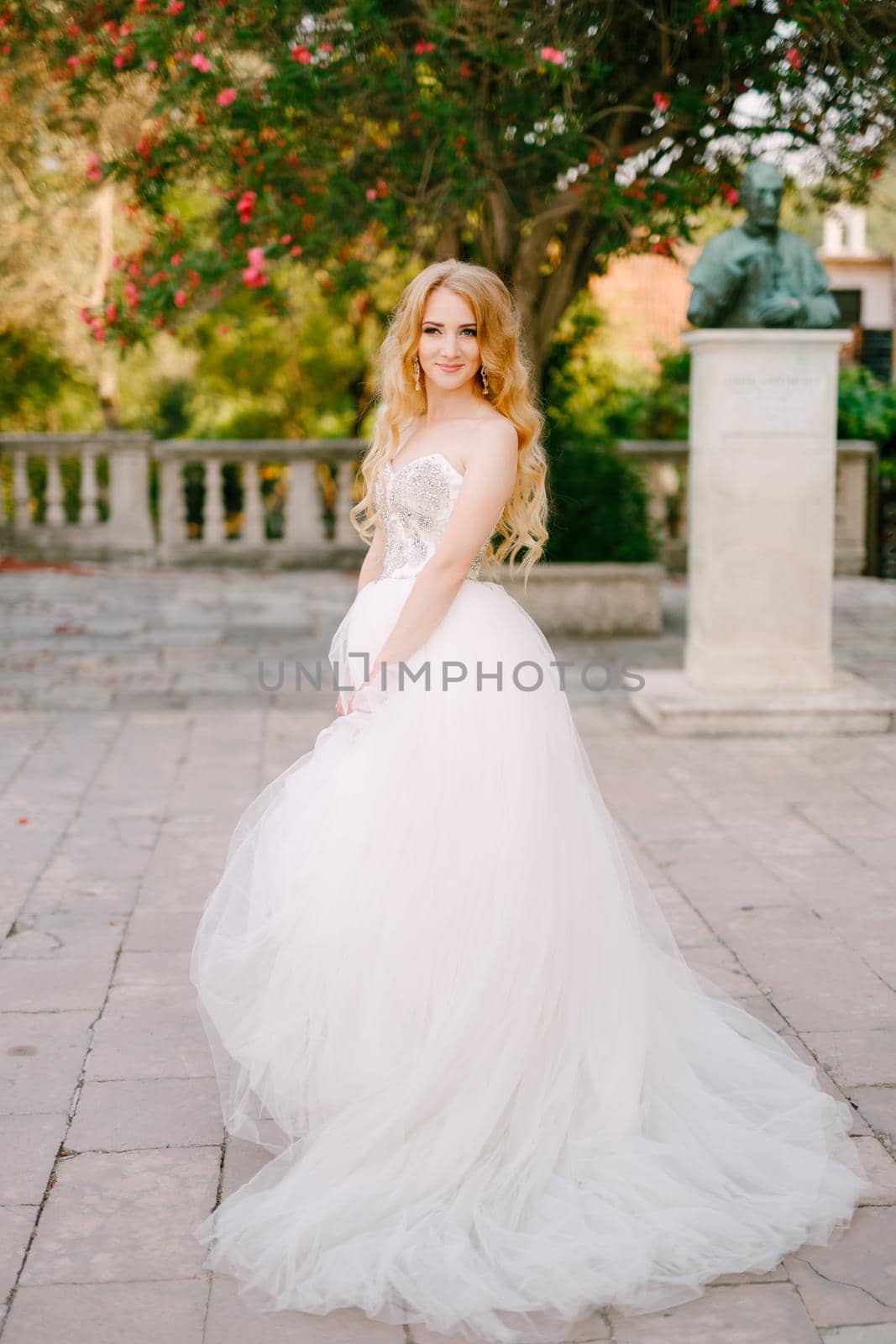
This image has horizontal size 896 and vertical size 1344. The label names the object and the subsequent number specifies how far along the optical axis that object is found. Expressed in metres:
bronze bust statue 6.85
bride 2.62
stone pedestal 6.95
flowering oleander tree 7.07
